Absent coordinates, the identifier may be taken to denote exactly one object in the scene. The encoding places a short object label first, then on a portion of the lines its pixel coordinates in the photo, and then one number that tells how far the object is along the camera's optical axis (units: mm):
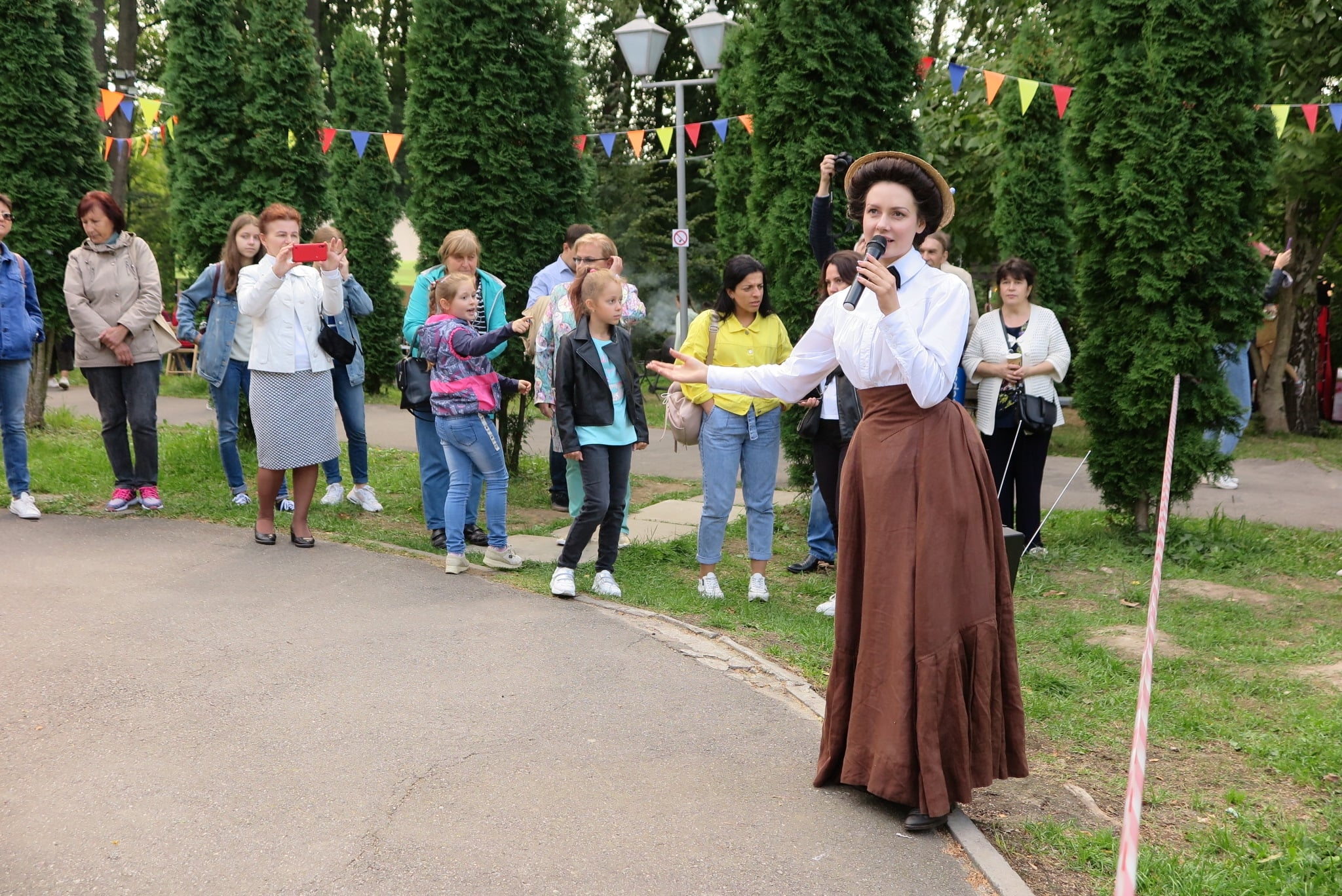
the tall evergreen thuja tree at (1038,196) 13828
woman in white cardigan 7719
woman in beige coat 7957
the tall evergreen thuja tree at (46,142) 9859
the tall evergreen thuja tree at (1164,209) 7797
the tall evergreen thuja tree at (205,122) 10922
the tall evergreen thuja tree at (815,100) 8398
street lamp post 14180
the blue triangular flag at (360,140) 14422
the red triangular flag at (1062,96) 10495
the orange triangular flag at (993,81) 10773
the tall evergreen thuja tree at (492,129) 9625
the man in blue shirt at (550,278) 8539
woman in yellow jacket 6590
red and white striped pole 2215
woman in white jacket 7250
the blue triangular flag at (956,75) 11406
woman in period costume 3674
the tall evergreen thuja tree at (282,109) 10852
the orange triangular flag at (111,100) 12602
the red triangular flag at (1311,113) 10273
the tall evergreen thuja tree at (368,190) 18656
